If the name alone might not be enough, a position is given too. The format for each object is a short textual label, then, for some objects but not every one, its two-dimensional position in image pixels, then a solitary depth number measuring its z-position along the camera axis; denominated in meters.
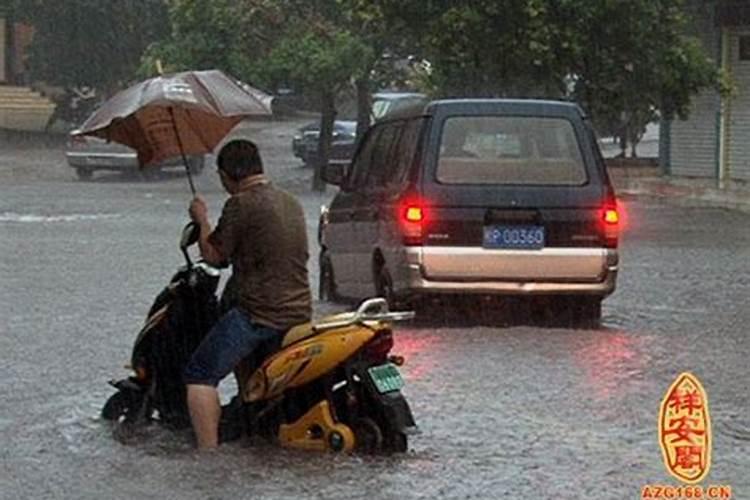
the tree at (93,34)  50.19
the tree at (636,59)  28.58
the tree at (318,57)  36.94
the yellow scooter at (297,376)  8.88
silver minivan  13.61
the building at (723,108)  32.06
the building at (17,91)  55.75
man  8.93
